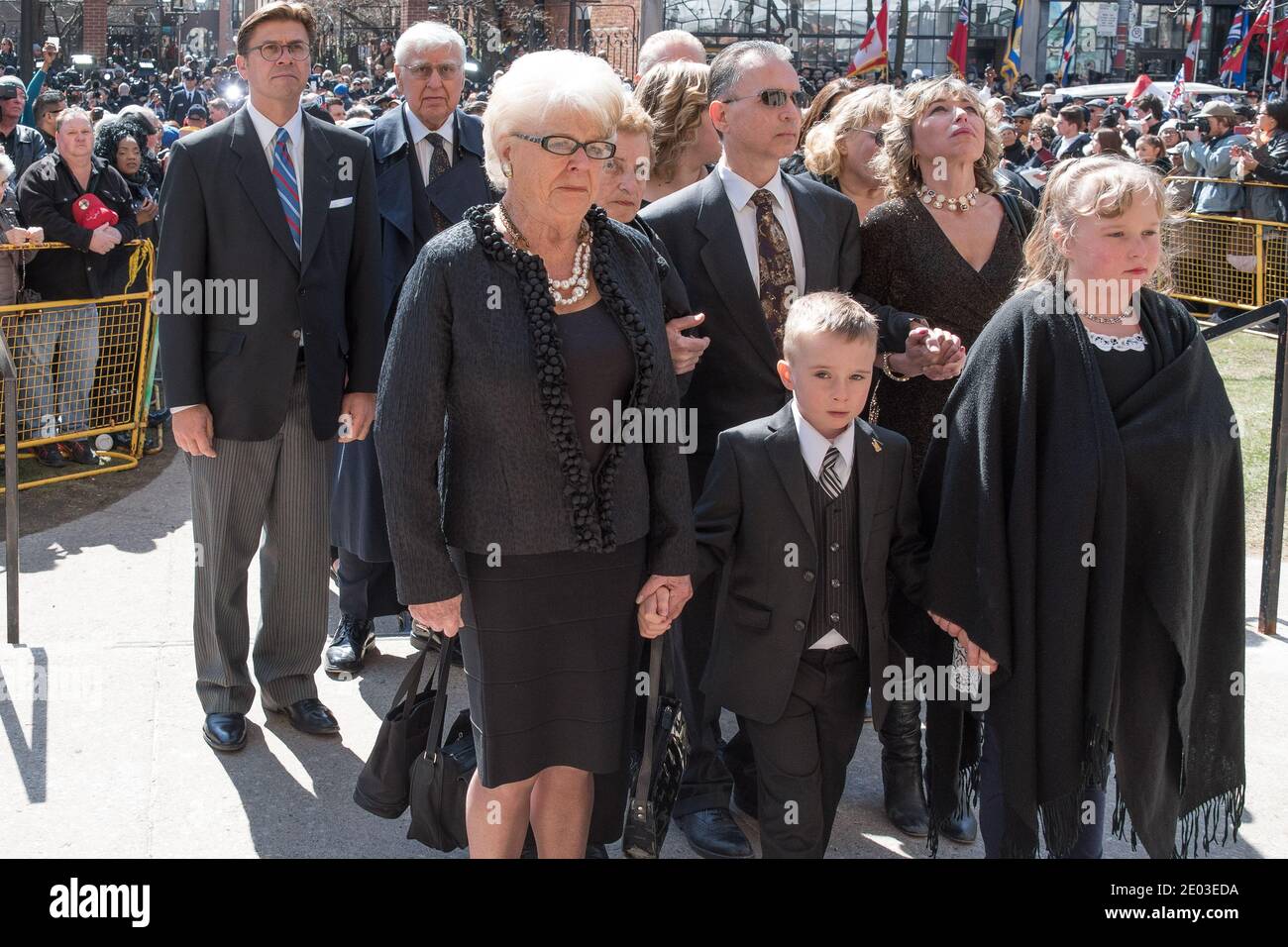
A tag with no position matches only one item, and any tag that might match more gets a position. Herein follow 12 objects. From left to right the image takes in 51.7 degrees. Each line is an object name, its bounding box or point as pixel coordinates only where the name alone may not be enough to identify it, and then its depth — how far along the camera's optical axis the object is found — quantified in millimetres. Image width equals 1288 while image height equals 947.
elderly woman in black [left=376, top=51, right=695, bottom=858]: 2943
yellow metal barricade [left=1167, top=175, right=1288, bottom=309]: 12508
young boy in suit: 3438
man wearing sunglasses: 3947
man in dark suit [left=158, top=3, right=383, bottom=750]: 4230
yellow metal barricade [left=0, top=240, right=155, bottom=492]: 7527
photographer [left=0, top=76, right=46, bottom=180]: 9656
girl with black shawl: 3113
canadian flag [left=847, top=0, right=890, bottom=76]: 15460
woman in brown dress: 4156
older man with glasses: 5059
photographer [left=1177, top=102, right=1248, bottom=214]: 13156
